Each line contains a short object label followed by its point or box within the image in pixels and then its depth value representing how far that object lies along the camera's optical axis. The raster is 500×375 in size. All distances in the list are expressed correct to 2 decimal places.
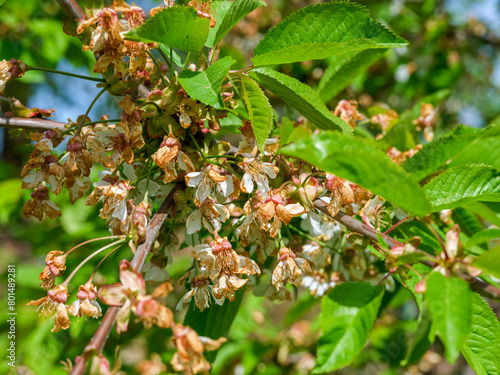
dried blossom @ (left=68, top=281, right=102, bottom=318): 0.44
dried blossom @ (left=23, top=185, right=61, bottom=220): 0.47
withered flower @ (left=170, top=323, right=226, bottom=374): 0.40
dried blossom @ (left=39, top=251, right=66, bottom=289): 0.46
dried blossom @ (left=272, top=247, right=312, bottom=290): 0.47
